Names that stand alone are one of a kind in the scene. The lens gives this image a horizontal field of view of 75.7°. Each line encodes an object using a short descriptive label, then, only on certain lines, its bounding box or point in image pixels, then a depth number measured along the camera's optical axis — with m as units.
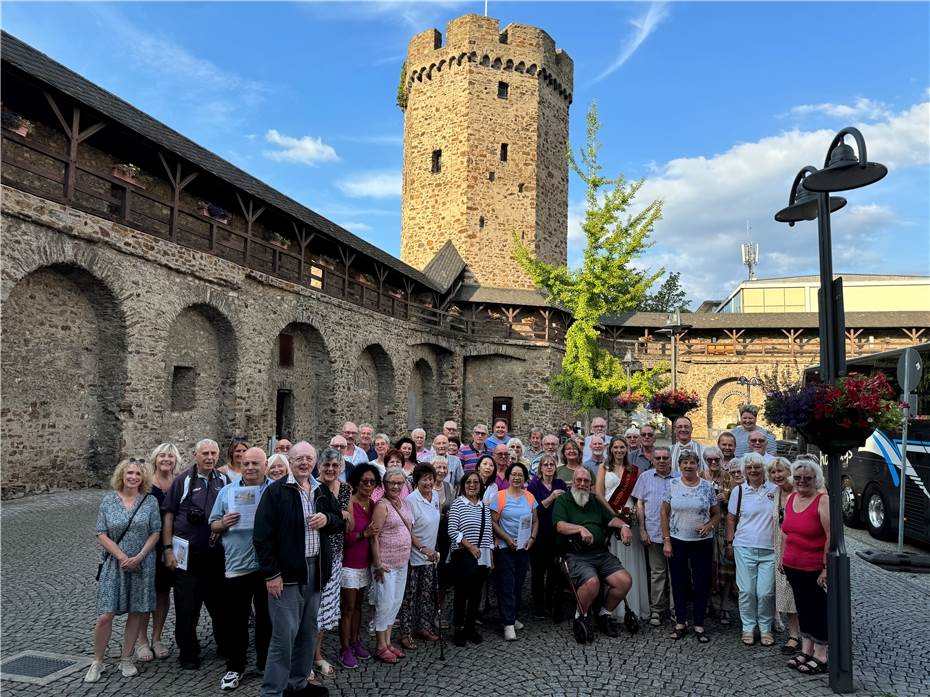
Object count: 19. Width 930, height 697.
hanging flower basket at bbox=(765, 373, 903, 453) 4.04
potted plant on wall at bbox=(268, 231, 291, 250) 16.03
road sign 7.14
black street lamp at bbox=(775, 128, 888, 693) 3.77
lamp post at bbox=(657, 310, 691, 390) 14.16
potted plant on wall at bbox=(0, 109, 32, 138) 9.47
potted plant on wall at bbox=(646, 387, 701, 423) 8.91
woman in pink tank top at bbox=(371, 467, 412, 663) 4.17
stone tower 27.70
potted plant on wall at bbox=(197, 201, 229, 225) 14.08
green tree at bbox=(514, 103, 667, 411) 20.27
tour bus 7.82
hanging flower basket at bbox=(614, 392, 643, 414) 14.50
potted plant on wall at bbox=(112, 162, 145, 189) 12.00
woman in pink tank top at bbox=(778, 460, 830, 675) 4.09
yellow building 36.41
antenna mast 49.78
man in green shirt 4.64
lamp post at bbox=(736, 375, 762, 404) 25.82
